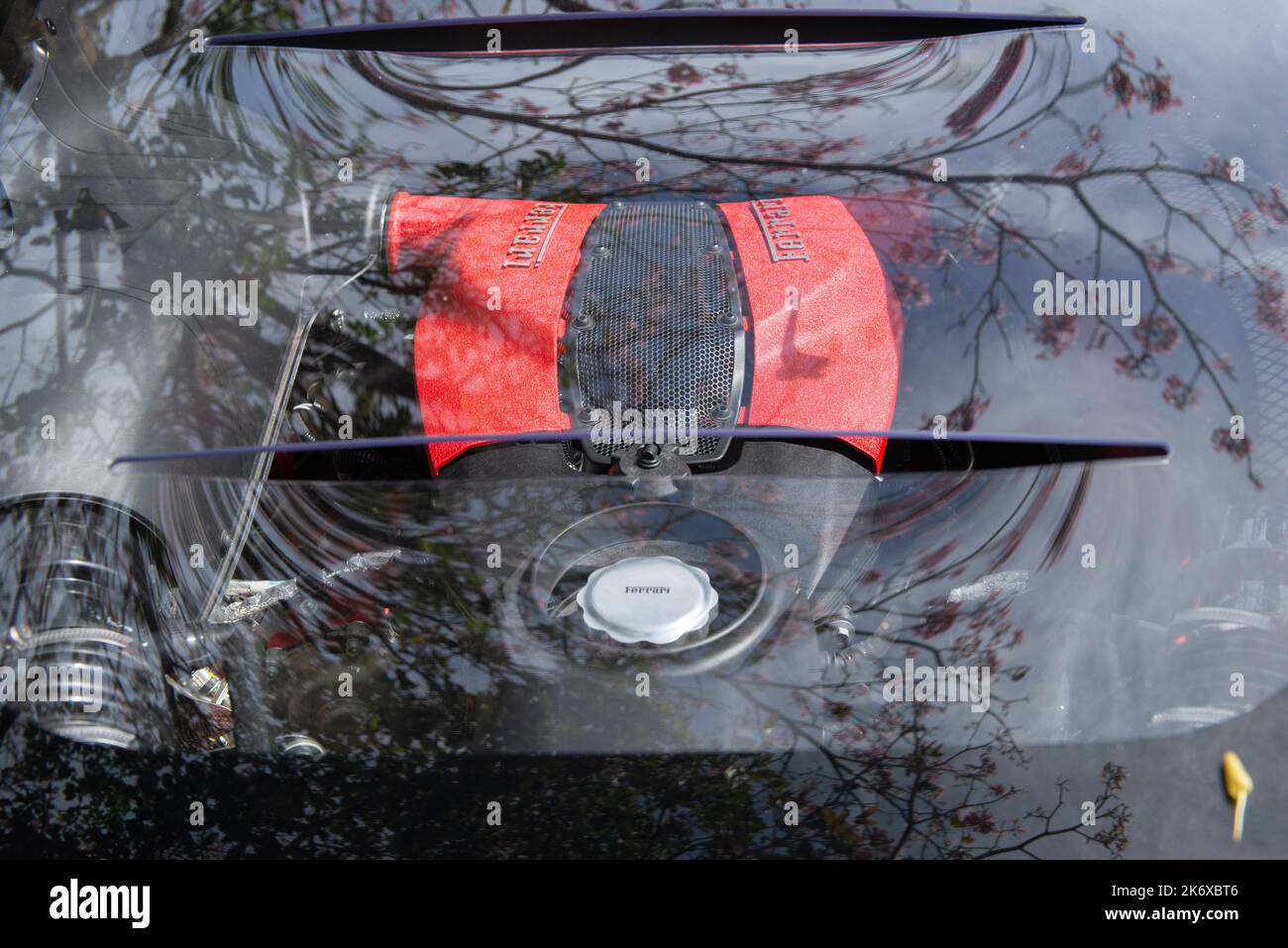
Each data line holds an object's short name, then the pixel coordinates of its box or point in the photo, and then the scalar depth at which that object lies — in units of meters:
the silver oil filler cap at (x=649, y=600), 1.66
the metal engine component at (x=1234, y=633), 1.63
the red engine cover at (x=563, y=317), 1.70
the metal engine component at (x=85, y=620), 1.69
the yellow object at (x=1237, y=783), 1.61
